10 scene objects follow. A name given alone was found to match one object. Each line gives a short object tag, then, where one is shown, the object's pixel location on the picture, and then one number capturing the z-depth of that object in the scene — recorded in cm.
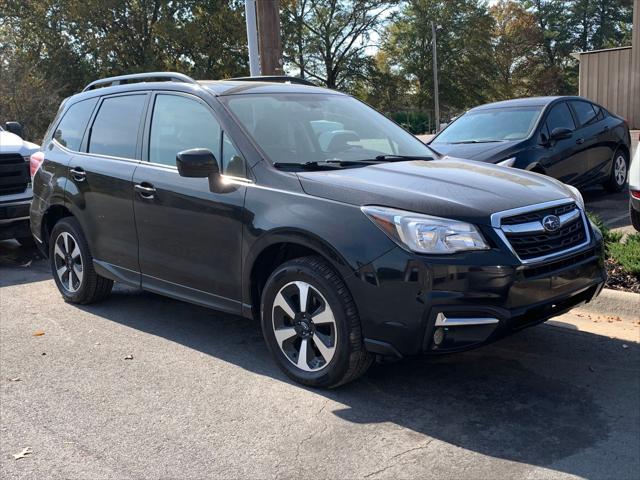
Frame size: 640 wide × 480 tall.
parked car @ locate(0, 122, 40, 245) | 798
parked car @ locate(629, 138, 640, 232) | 625
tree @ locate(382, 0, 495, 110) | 5691
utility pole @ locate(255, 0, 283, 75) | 774
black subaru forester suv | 354
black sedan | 812
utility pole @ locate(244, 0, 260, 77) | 827
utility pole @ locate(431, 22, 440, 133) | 4956
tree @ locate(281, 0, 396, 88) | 5102
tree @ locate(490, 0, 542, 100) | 5769
